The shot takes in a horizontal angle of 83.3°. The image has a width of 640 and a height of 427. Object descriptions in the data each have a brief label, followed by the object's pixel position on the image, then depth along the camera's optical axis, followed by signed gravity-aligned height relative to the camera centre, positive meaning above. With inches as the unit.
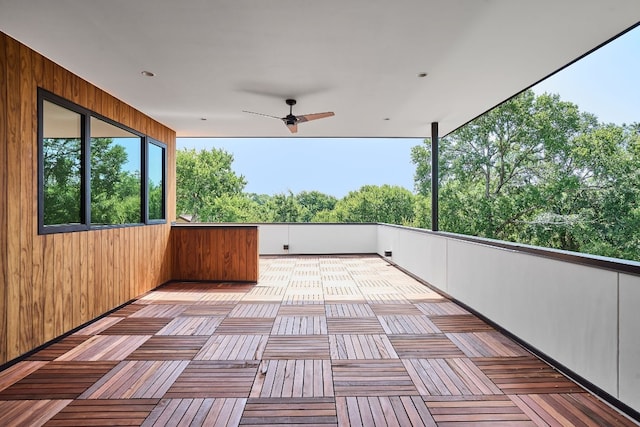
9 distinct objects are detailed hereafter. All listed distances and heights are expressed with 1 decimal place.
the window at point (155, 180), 205.8 +19.9
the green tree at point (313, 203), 1033.6 +32.9
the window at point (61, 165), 122.3 +17.6
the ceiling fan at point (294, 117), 176.2 +49.2
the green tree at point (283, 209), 1008.9 +14.2
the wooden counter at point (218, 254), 222.4 -25.0
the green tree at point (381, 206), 852.6 +20.3
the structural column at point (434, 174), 226.8 +26.5
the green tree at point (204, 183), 924.6 +82.6
